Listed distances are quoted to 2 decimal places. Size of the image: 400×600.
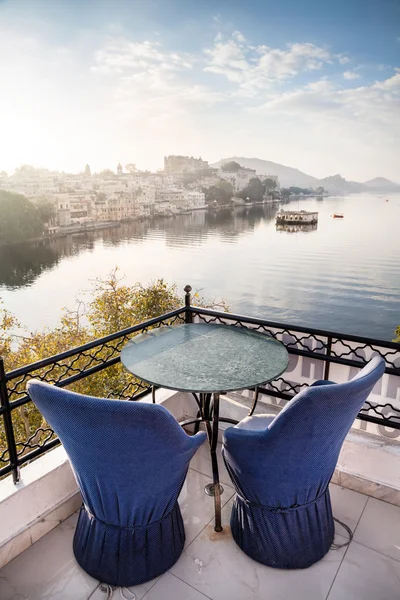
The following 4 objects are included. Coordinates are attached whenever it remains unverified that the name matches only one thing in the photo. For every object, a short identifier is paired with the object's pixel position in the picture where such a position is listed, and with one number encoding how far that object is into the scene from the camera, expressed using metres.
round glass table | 1.57
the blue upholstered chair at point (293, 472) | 1.20
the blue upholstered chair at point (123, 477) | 1.10
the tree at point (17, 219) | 35.78
